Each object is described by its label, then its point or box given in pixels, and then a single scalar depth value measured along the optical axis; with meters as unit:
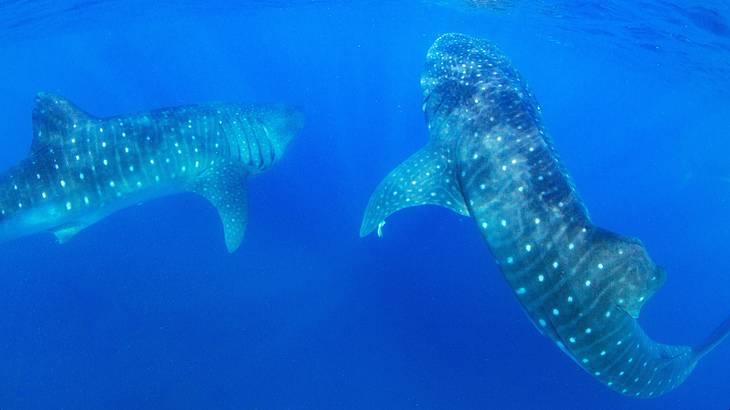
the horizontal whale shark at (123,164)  7.12
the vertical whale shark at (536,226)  3.90
